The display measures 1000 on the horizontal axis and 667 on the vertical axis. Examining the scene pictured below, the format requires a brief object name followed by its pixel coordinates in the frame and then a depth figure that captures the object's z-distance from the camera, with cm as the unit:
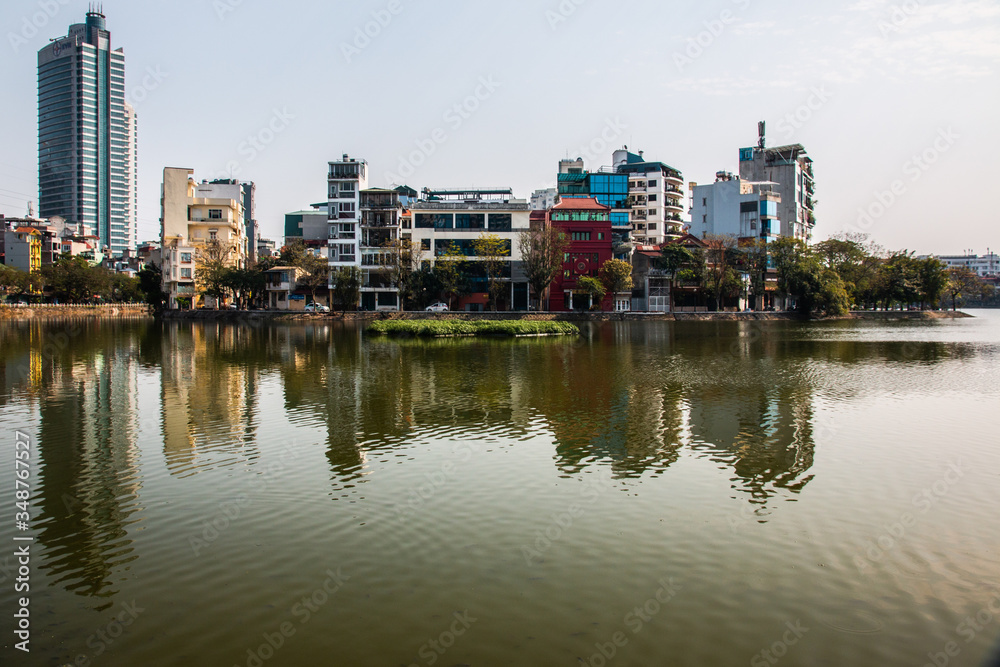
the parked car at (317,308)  8050
